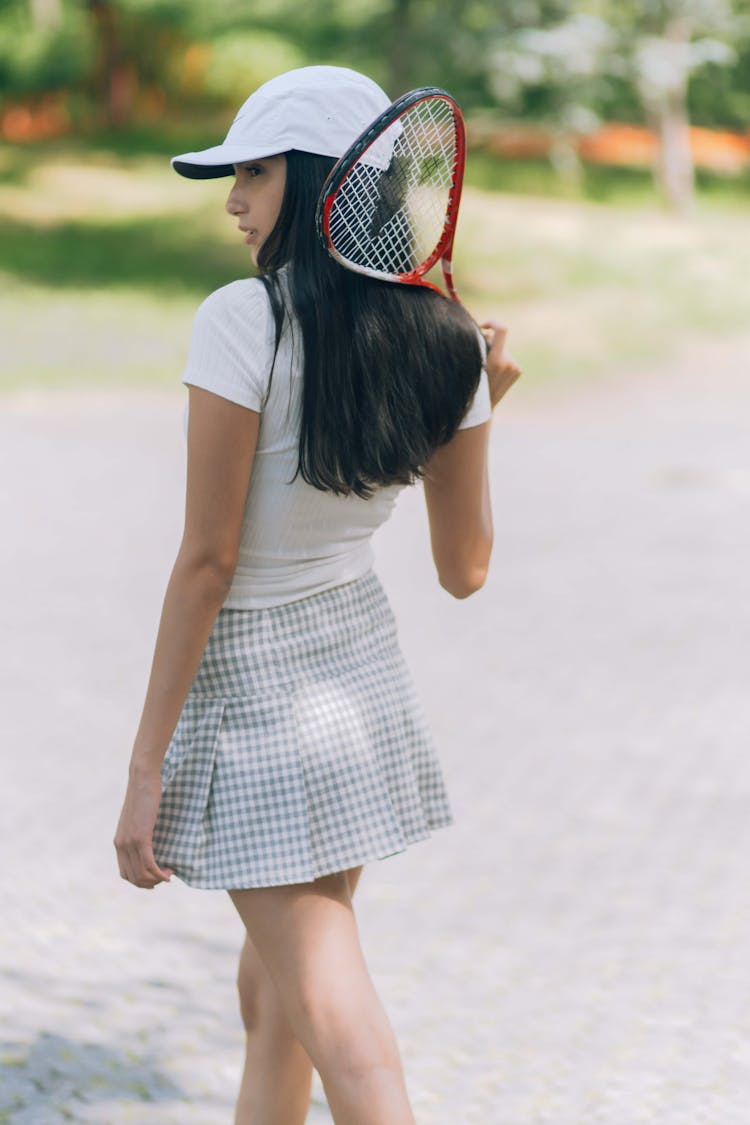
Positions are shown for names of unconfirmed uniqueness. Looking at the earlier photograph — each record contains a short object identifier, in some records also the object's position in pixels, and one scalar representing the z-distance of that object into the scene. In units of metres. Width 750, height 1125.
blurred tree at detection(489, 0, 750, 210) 21.52
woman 2.10
